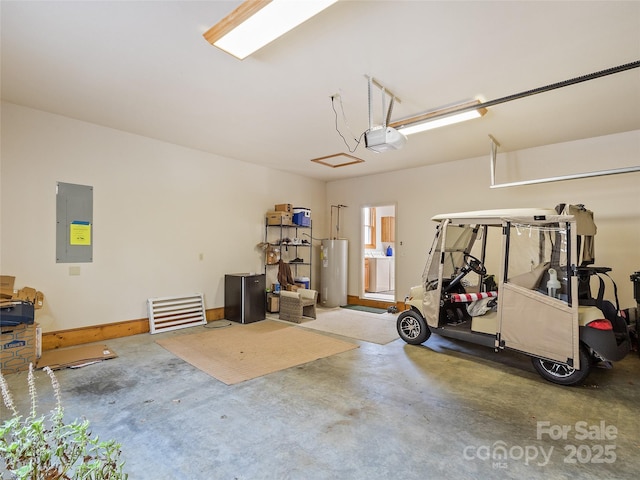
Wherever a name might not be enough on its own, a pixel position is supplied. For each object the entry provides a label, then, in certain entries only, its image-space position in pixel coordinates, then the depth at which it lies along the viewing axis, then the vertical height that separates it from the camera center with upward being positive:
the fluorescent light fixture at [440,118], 3.70 +1.51
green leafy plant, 0.89 -0.60
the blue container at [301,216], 6.87 +0.54
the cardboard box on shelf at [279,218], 6.51 +0.47
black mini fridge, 5.61 -1.01
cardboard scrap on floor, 3.58 -1.38
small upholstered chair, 5.76 -1.16
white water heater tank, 7.28 -0.72
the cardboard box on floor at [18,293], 3.44 -0.60
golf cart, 3.06 -0.62
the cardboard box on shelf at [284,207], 6.63 +0.70
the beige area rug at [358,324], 4.89 -1.43
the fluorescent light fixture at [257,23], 2.05 +1.51
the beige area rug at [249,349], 3.58 -1.42
